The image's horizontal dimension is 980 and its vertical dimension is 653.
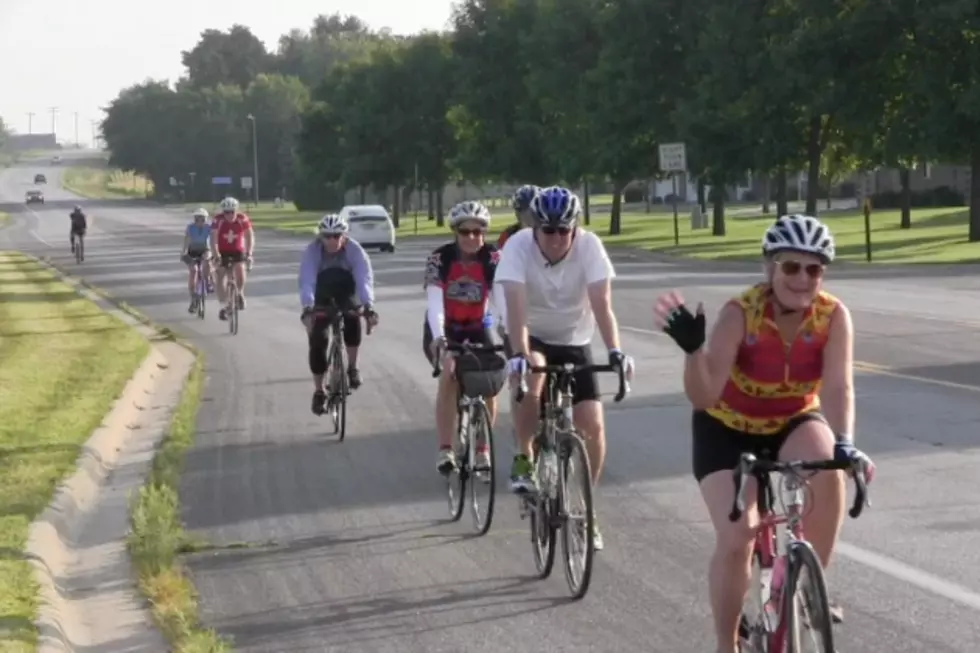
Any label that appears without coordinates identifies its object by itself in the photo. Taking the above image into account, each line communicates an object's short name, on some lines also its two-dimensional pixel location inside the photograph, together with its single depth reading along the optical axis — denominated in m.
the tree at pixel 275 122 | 159.88
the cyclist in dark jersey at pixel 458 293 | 11.01
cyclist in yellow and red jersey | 6.28
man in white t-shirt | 9.02
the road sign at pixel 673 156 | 54.00
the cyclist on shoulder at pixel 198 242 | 30.84
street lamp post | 138.88
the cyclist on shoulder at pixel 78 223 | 55.81
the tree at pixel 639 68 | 61.38
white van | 58.75
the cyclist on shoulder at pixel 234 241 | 27.05
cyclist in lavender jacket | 14.68
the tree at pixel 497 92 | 74.38
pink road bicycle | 5.81
